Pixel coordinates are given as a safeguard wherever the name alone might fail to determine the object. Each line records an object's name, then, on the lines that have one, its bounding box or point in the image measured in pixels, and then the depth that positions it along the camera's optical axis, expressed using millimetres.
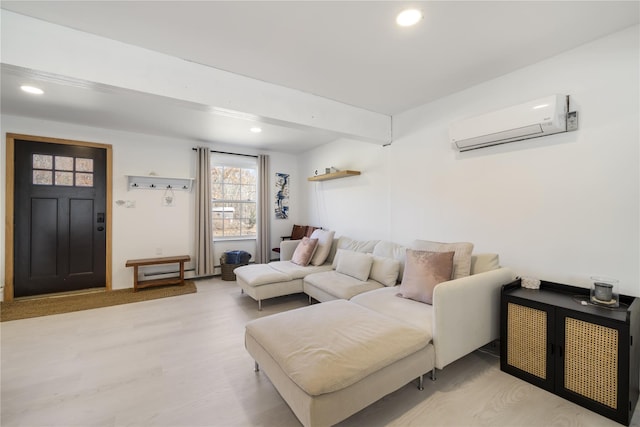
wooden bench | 3957
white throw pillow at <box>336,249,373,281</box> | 3057
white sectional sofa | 1356
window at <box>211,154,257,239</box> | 5066
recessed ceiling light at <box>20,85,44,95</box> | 2660
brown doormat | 3143
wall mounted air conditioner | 2039
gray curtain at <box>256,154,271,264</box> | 5262
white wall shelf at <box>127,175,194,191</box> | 4219
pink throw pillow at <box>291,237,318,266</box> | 3816
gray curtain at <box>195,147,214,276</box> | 4641
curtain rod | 4737
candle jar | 1749
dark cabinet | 1534
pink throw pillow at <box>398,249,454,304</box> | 2238
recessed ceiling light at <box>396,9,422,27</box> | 1662
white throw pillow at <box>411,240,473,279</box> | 2303
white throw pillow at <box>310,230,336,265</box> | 3863
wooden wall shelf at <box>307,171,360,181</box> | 4051
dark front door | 3586
